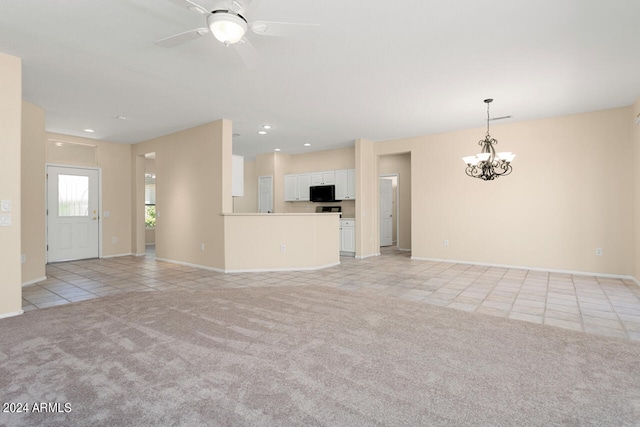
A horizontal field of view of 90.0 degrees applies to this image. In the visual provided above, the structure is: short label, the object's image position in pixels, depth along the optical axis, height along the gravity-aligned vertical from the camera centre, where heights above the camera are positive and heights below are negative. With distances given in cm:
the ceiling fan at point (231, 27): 214 +131
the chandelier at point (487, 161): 439 +73
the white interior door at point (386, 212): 888 -3
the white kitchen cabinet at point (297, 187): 846 +65
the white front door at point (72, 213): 633 -3
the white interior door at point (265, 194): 884 +49
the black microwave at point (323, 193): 793 +45
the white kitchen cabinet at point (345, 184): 764 +66
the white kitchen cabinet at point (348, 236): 727 -59
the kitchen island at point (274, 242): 533 -53
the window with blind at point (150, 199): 901 +36
